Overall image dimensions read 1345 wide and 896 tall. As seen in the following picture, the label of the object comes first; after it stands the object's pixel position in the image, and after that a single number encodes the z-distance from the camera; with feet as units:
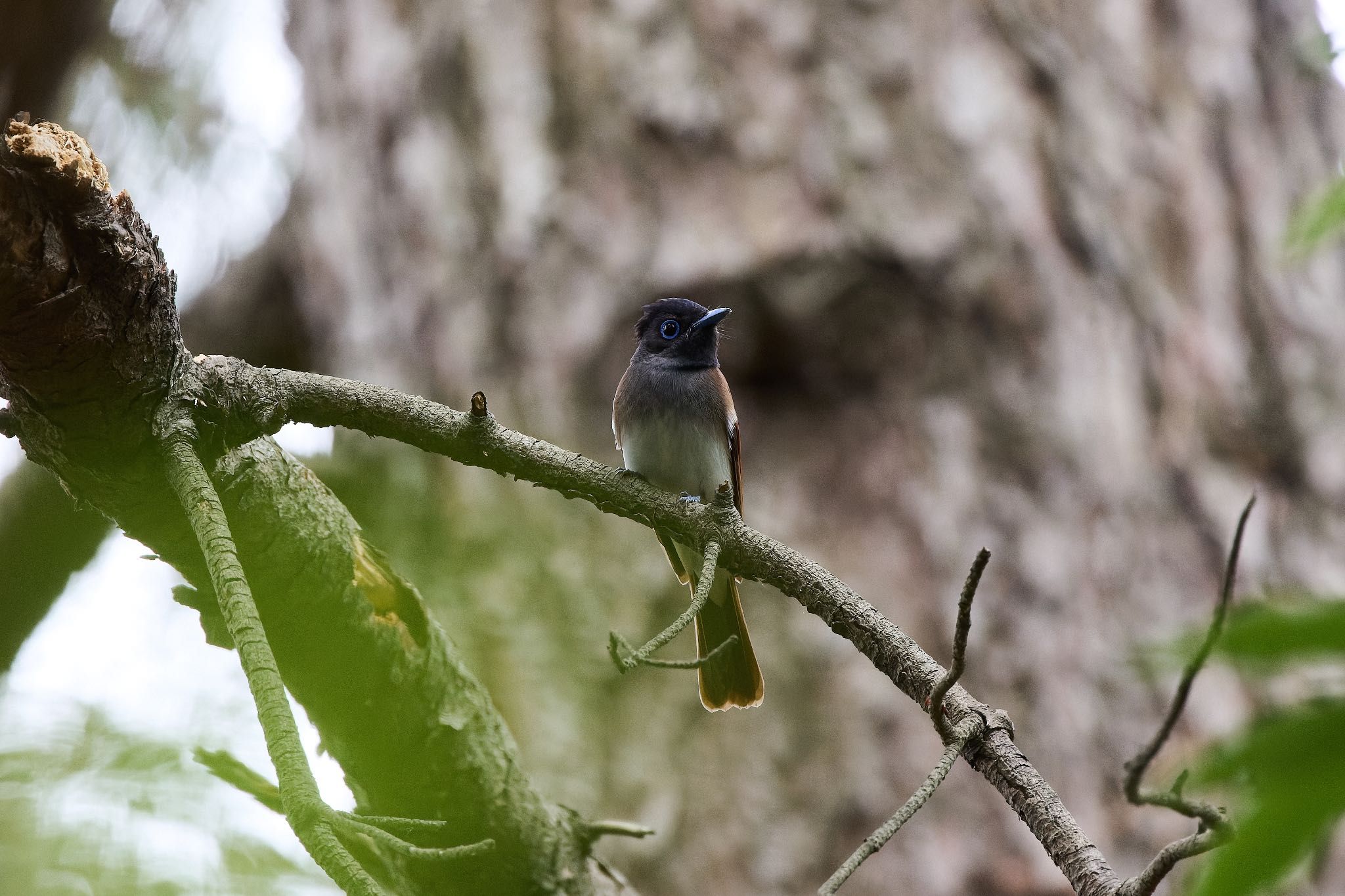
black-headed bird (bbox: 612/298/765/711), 25.95
